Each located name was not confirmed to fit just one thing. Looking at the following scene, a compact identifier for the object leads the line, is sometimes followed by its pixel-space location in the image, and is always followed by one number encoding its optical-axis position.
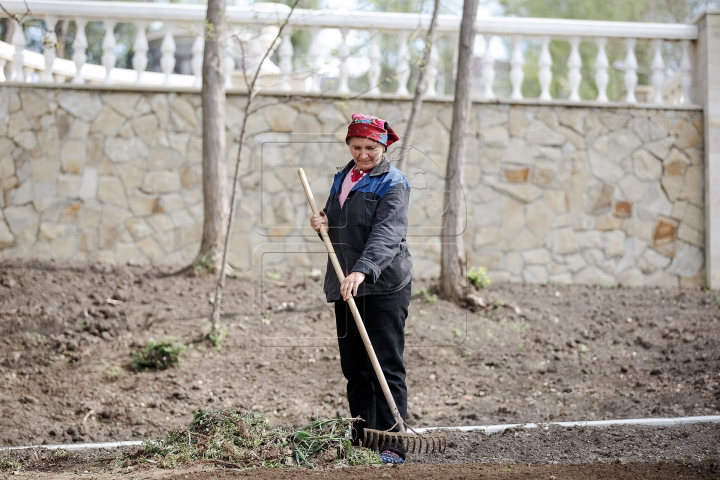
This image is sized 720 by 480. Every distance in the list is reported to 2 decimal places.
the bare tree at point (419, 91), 14.91
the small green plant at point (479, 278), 14.62
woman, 7.75
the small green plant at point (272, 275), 15.41
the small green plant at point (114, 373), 11.34
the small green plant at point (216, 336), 12.23
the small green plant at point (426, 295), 14.27
